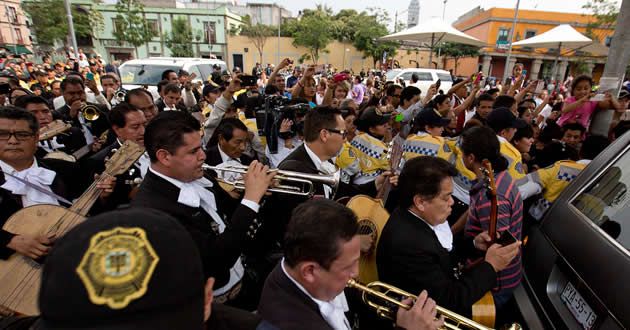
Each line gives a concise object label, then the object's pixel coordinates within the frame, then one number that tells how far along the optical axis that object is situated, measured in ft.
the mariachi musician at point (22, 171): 7.78
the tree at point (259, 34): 151.12
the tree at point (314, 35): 139.13
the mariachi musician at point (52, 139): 13.00
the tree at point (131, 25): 117.41
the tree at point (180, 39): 148.25
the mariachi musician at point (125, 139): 9.60
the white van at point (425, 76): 57.69
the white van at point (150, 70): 33.58
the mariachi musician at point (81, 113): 14.53
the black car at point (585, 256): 5.57
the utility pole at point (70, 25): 37.91
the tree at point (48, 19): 86.84
